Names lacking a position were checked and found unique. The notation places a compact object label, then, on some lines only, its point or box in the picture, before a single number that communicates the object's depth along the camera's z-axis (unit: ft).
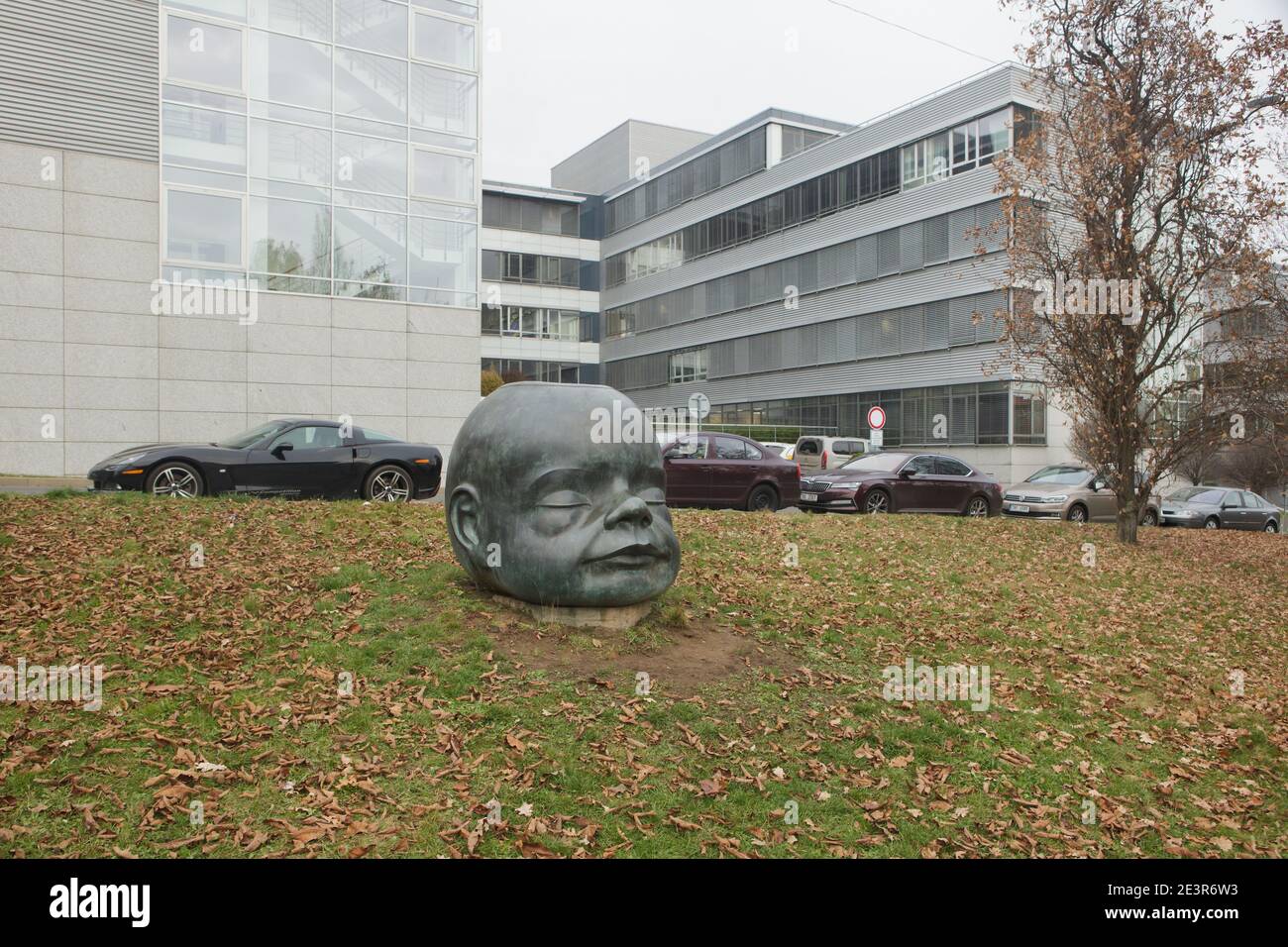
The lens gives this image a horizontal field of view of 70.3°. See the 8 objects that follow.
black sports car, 42.04
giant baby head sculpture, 22.40
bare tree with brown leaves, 49.08
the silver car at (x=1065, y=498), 72.90
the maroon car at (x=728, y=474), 56.49
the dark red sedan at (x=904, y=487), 62.08
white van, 102.17
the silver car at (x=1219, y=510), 91.09
